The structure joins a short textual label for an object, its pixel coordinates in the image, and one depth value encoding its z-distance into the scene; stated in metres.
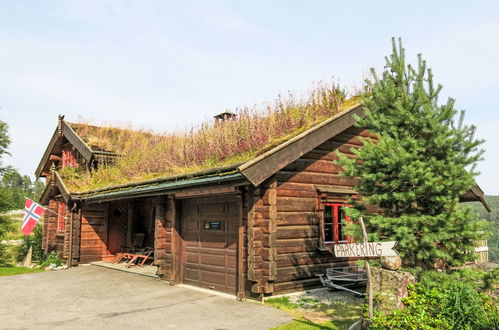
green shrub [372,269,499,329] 5.30
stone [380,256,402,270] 5.70
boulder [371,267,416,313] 5.52
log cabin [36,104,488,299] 8.35
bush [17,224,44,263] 18.95
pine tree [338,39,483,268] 6.24
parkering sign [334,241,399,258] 5.28
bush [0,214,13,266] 18.84
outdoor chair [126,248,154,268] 14.39
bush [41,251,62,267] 16.17
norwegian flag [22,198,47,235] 14.86
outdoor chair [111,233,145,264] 15.68
